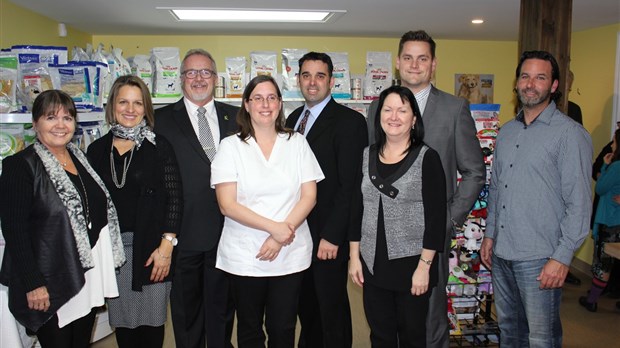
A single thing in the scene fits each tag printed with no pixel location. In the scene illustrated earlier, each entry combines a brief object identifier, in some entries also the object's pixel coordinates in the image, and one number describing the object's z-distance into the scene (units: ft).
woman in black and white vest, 6.72
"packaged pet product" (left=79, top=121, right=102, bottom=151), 9.97
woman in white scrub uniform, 6.98
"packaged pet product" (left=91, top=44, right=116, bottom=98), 10.71
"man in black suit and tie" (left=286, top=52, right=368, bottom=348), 7.78
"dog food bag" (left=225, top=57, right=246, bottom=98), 16.13
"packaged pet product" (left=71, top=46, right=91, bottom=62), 11.74
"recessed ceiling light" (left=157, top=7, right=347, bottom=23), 14.70
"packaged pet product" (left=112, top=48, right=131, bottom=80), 13.01
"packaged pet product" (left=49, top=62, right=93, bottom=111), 9.80
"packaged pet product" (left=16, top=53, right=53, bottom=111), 9.22
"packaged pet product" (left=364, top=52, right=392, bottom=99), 16.25
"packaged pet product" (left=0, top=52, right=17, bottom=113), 8.71
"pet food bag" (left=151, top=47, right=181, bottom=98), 15.02
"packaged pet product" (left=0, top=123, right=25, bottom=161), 8.91
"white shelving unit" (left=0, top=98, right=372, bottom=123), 8.55
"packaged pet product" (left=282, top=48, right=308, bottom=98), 15.83
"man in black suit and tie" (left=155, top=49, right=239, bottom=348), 8.07
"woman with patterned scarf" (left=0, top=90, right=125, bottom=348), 6.35
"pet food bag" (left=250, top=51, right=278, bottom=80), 15.93
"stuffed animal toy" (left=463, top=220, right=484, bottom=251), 10.27
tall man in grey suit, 7.59
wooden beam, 9.91
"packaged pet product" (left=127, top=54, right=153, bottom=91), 14.94
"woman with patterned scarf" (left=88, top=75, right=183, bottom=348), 7.52
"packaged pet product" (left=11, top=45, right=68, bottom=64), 9.67
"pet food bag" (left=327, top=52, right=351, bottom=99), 16.02
